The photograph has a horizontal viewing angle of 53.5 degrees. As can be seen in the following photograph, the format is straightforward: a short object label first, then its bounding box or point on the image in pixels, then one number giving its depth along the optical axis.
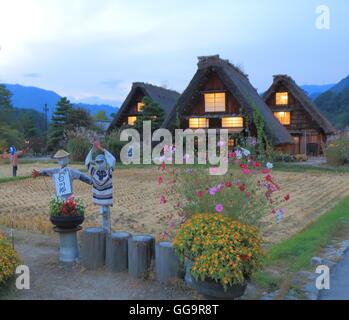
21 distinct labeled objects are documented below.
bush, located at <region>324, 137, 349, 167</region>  19.80
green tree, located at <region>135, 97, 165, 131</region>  27.09
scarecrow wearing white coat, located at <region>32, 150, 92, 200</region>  5.61
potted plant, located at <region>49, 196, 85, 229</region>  4.82
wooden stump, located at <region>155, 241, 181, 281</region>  4.14
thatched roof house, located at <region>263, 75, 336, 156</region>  27.89
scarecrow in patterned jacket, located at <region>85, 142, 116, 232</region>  5.67
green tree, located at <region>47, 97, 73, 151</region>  32.84
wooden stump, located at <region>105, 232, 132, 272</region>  4.54
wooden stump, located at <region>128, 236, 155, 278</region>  4.35
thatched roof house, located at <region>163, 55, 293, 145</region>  22.02
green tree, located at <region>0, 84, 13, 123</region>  37.92
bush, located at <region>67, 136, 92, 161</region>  22.94
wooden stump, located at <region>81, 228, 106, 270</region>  4.69
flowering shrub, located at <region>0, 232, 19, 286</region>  3.75
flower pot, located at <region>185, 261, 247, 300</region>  3.45
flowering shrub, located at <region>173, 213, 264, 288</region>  3.35
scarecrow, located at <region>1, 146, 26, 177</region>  15.58
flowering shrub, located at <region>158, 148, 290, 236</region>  4.33
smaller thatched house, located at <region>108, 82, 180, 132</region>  31.23
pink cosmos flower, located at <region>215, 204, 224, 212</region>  4.08
